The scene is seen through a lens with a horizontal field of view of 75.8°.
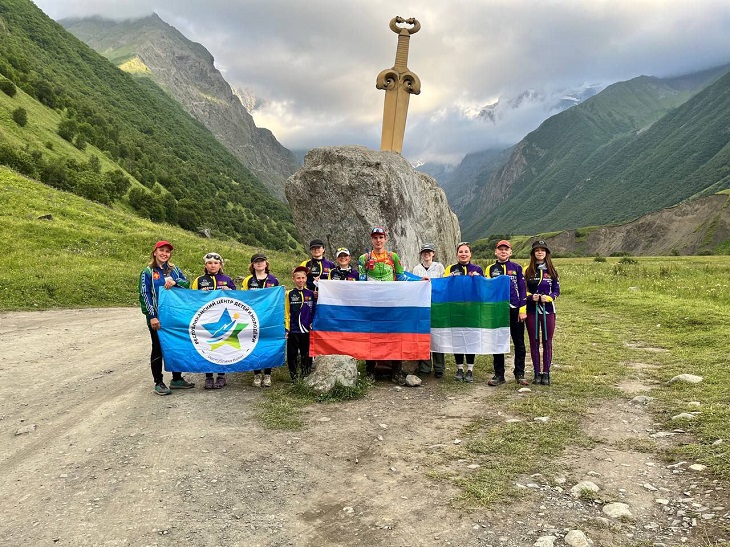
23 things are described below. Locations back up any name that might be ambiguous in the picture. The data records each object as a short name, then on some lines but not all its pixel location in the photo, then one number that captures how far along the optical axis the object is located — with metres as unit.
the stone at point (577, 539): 3.96
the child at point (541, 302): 8.98
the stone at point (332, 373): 8.41
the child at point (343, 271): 9.67
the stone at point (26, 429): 6.52
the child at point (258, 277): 9.49
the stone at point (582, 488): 4.79
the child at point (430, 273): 9.84
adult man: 10.12
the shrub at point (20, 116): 44.72
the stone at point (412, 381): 9.09
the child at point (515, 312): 9.12
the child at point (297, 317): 9.30
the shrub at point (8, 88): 48.91
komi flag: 9.53
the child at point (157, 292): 8.59
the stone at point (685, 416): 6.48
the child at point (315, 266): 9.77
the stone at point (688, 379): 8.22
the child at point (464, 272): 9.53
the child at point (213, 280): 9.21
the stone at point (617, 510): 4.36
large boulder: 16.89
